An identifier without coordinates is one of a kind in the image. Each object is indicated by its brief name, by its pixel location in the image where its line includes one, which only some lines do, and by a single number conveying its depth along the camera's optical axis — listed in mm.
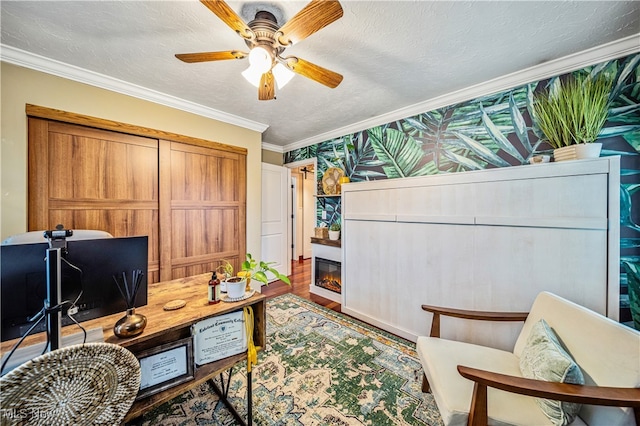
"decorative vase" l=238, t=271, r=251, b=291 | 1366
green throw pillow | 999
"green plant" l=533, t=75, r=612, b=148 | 1597
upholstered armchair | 937
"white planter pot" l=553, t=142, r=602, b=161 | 1545
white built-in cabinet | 1494
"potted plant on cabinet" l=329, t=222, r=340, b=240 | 3408
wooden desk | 974
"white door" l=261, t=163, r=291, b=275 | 4121
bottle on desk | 1278
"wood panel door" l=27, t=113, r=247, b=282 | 1966
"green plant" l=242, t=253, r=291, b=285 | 1243
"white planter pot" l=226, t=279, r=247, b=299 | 1299
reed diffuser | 966
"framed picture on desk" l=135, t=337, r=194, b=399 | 1018
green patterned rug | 1479
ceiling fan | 1096
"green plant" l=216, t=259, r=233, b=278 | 1375
